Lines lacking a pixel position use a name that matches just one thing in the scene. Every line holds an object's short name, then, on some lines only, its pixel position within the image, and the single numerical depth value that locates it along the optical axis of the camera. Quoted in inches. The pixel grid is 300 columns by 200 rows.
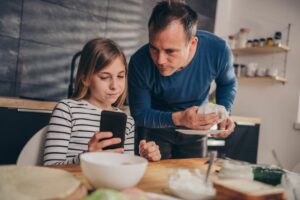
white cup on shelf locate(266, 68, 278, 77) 139.1
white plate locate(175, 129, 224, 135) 46.8
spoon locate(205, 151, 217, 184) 31.2
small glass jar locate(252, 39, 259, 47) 145.6
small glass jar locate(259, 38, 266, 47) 143.4
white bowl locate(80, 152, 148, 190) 24.9
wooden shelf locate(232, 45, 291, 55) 138.5
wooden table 30.9
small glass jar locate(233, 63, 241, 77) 152.3
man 57.5
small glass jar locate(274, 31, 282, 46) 137.2
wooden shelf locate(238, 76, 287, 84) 137.5
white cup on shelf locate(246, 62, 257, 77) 147.3
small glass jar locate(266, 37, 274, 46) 139.2
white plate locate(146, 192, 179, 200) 26.8
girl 50.6
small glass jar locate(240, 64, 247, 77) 152.6
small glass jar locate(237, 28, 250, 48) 152.1
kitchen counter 74.8
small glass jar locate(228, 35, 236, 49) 157.2
